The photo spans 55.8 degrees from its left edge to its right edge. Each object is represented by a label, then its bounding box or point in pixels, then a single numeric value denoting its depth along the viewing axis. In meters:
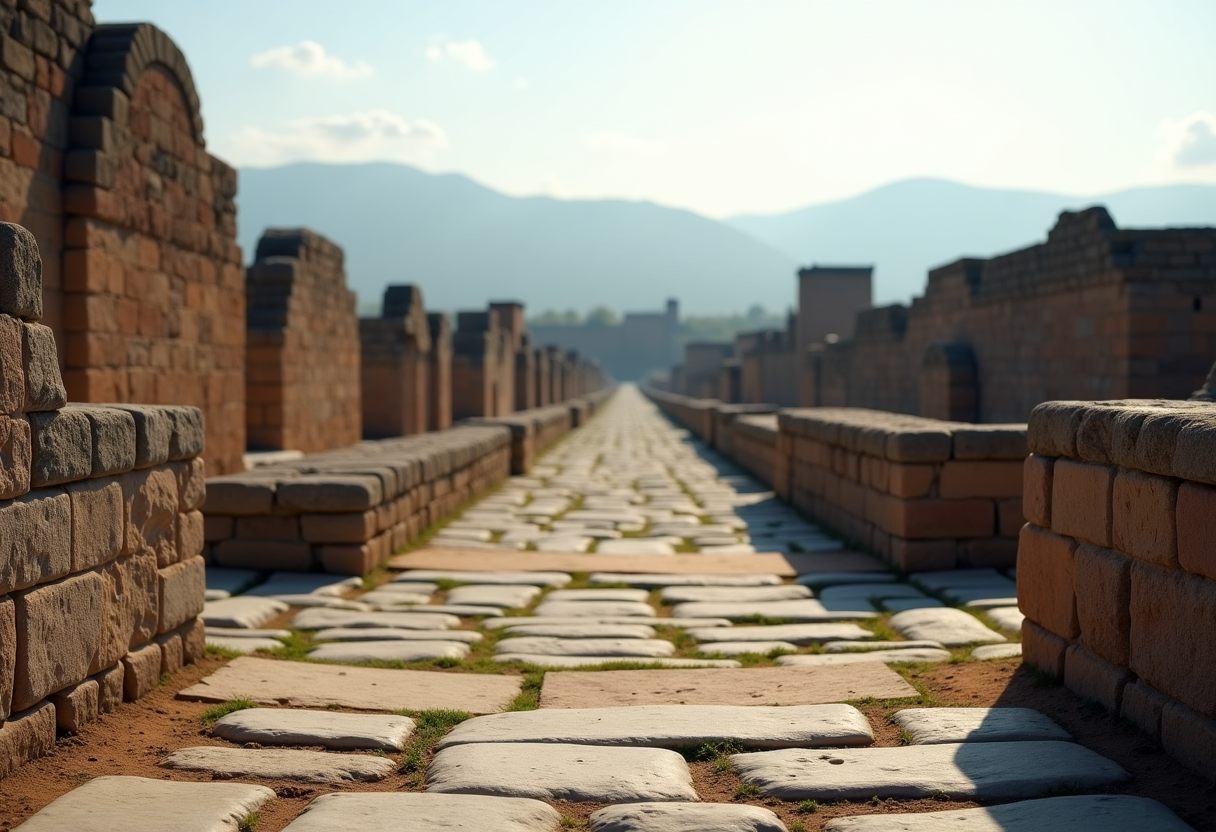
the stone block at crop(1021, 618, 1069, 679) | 4.33
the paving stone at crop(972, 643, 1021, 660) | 5.02
